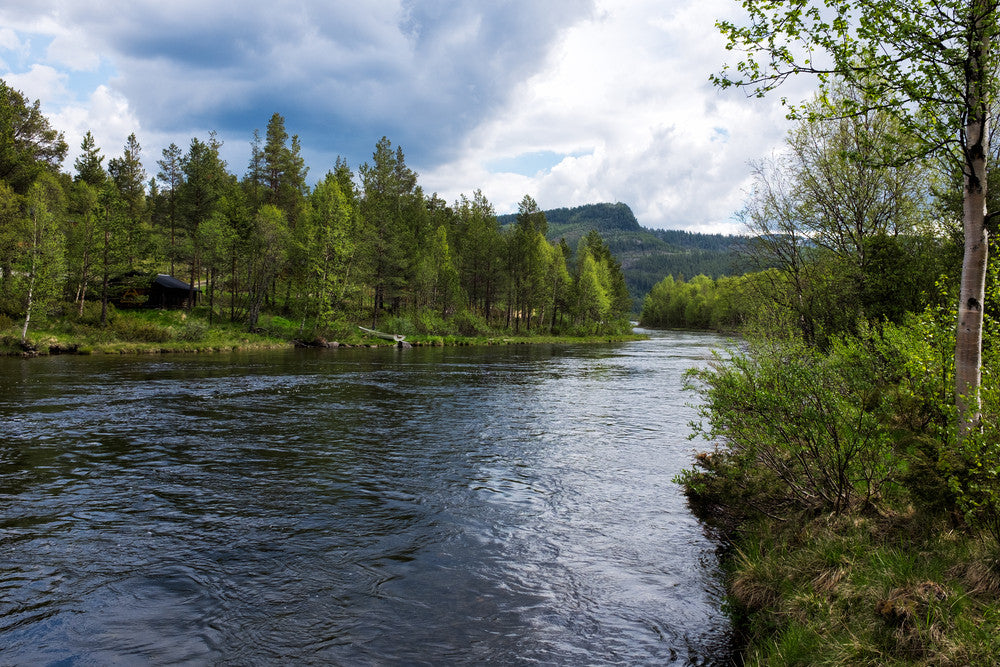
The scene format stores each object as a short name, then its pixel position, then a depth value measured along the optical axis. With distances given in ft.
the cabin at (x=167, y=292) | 194.39
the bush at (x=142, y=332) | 139.03
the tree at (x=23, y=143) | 148.87
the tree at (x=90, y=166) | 199.21
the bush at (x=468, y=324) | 240.32
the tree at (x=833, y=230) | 57.77
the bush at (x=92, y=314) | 143.64
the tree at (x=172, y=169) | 230.27
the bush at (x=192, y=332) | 144.25
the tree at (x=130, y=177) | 233.21
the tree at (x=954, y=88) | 20.31
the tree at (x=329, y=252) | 179.11
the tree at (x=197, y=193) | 200.75
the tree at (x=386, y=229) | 212.43
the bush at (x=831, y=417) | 24.62
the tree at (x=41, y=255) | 124.57
